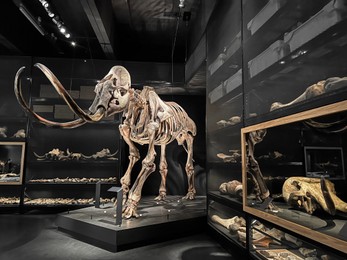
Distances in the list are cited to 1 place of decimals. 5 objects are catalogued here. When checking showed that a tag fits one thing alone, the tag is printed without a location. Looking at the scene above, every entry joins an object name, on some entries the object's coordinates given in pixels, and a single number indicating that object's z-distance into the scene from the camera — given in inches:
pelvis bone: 60.0
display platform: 117.7
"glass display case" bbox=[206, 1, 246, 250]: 114.1
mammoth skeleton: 106.5
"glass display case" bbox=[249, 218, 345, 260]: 64.6
